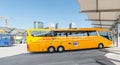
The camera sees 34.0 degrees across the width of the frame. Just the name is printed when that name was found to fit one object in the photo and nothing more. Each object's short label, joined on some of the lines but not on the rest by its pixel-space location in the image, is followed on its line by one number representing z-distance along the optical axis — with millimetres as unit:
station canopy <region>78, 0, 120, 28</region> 11659
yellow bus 17344
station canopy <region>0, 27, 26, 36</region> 40488
